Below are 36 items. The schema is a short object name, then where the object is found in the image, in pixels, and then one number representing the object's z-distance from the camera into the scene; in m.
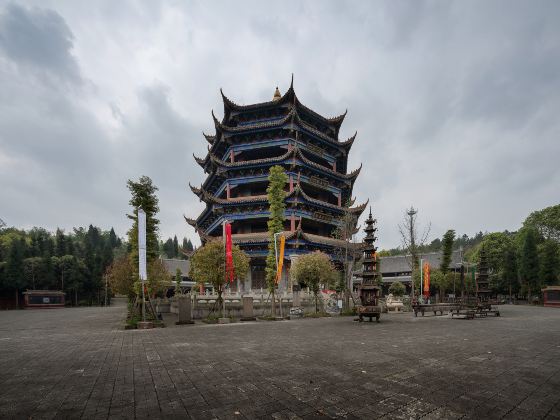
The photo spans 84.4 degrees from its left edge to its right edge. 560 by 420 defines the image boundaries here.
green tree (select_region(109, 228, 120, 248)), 120.48
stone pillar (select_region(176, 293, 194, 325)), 19.02
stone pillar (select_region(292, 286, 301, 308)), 27.42
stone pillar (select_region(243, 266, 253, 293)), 36.25
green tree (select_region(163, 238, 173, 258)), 112.00
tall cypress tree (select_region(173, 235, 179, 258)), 113.66
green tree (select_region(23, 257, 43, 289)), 47.78
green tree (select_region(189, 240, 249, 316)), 21.31
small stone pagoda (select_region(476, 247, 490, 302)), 25.03
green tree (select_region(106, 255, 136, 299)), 29.08
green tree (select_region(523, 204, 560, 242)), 56.72
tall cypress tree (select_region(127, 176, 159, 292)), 21.58
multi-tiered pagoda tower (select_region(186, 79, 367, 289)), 37.00
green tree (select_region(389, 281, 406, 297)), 44.75
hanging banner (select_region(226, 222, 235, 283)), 20.91
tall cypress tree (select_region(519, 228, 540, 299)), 46.15
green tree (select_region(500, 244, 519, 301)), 49.97
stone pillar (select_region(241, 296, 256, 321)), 22.05
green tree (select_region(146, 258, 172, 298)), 21.83
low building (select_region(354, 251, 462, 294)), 59.49
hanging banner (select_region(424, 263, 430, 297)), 32.68
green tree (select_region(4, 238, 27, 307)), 45.69
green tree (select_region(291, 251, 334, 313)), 24.34
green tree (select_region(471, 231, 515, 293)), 52.22
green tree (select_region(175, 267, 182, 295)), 41.64
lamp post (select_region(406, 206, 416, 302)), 32.78
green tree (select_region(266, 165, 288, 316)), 24.25
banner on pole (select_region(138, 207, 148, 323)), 17.12
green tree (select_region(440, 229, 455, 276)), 44.69
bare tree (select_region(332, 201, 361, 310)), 29.08
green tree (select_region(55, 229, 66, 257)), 58.53
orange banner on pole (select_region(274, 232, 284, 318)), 23.41
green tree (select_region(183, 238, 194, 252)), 129.00
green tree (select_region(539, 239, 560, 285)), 43.84
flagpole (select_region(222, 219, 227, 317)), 21.34
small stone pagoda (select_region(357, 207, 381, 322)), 19.09
